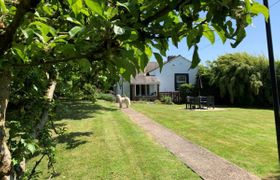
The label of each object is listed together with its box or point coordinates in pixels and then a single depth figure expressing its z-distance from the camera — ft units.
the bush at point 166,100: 72.19
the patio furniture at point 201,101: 51.60
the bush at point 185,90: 73.93
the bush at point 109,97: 73.75
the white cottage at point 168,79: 85.15
